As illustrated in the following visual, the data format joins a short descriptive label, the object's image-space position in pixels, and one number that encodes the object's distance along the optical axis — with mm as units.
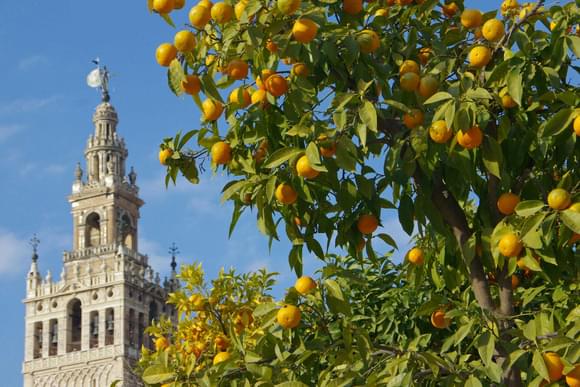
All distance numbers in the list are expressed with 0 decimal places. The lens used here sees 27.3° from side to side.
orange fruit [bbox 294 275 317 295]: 7469
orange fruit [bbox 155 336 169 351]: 11921
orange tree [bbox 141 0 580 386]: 7059
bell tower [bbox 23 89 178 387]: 79625
